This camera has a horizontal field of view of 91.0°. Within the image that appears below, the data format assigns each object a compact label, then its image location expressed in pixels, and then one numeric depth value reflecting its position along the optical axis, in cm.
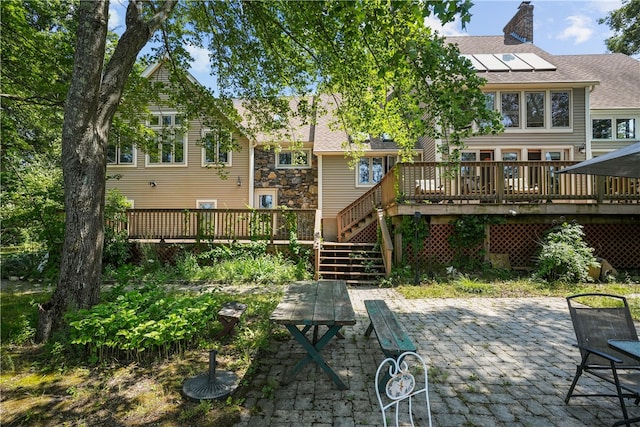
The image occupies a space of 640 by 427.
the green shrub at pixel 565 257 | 745
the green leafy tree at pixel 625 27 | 1878
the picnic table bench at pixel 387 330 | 259
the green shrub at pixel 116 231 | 965
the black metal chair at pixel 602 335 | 271
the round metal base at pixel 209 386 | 283
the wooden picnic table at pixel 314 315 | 288
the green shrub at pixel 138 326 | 336
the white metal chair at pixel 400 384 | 155
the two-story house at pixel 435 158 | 878
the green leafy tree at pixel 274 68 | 384
